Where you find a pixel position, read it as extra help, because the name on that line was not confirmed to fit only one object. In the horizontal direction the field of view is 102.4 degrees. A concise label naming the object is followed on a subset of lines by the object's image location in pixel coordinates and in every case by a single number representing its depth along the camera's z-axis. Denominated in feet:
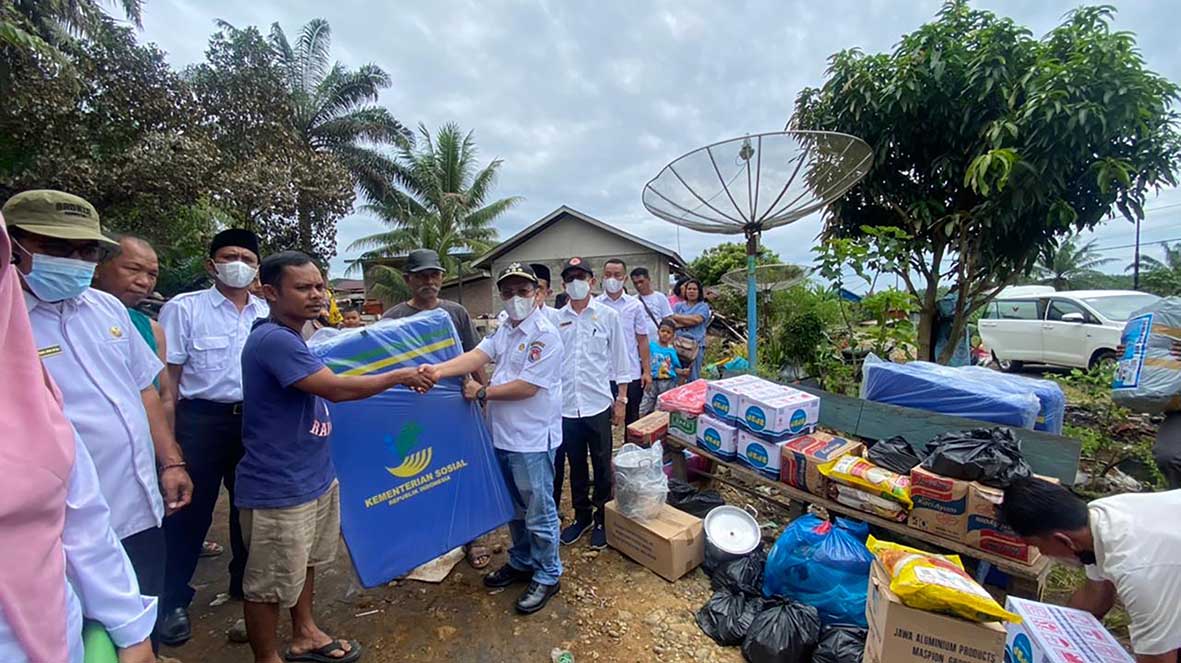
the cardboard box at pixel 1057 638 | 5.29
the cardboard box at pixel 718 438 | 10.84
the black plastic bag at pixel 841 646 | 6.52
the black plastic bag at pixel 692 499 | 11.01
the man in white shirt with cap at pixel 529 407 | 8.03
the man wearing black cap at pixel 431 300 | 9.55
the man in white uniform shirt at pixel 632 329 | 13.88
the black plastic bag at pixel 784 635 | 6.68
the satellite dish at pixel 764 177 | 12.07
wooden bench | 7.43
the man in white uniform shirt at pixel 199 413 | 7.52
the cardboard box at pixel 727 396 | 10.71
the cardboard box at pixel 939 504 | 7.75
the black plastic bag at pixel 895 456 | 8.91
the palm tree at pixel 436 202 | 53.52
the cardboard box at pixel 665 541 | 8.89
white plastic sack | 9.46
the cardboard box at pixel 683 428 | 11.67
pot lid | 9.09
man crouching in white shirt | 4.63
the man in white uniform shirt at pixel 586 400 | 9.93
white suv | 26.50
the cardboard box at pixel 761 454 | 10.00
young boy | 15.06
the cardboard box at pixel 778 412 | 9.91
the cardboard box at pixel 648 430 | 11.98
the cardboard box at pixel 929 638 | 5.56
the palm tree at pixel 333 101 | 46.03
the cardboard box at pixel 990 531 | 7.33
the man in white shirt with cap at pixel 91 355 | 4.74
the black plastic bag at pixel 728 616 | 7.33
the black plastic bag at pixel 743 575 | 8.09
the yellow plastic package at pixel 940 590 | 5.45
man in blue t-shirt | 5.65
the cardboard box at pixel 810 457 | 9.31
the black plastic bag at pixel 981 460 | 7.65
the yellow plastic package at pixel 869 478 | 8.30
